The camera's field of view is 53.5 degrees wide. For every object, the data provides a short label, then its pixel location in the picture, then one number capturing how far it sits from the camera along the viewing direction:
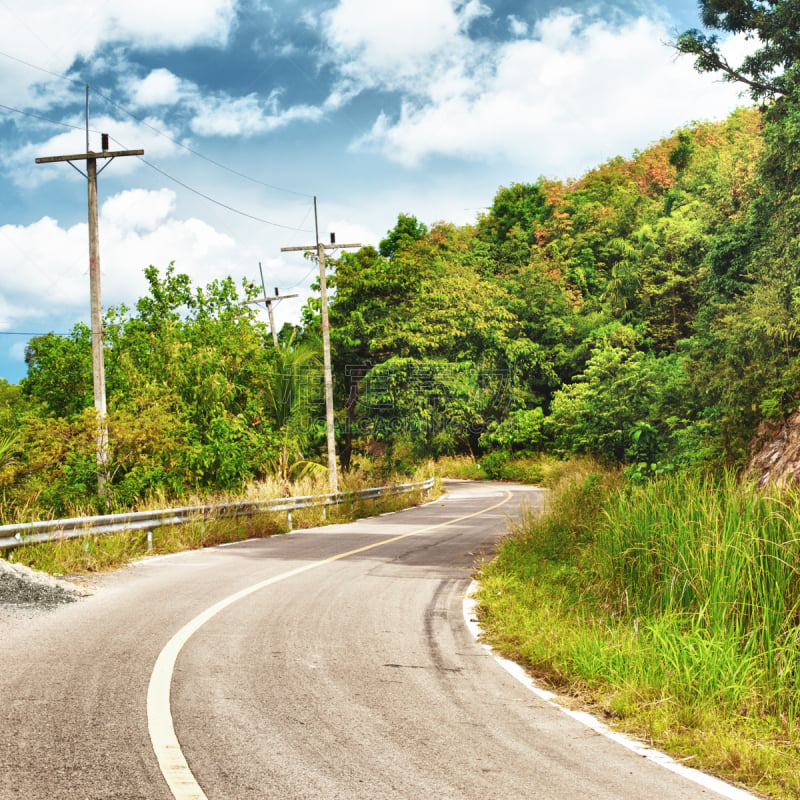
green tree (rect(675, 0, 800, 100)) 21.12
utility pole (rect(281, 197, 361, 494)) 28.42
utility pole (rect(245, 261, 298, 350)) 44.33
